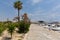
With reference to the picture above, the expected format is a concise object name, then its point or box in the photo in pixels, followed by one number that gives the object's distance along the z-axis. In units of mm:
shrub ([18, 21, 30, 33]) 11616
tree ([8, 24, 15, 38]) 7701
